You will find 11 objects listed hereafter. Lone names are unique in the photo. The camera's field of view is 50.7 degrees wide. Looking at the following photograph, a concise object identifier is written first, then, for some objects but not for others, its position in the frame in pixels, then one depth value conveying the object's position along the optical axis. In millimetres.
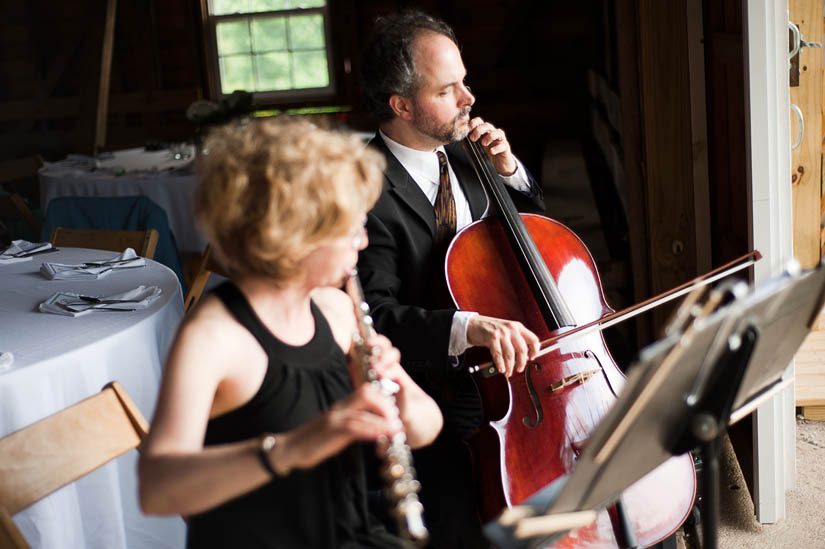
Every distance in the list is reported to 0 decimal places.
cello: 1709
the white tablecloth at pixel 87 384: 1916
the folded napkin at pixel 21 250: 2895
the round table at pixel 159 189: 4312
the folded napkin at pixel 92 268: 2631
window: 7961
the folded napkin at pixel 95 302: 2262
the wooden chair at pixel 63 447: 1507
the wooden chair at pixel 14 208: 4055
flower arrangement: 4582
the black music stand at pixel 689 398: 1027
